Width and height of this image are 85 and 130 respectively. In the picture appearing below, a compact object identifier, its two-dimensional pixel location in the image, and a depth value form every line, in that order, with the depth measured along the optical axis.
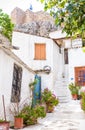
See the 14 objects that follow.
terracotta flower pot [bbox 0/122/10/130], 3.45
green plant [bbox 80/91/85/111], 6.34
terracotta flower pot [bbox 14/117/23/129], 4.66
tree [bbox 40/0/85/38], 2.17
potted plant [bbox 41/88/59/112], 7.28
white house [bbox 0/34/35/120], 4.44
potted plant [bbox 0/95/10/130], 3.45
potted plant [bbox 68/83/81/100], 9.52
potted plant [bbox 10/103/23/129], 4.67
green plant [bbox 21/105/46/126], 5.00
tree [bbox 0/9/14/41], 13.98
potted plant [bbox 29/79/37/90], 6.57
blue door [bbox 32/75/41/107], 7.54
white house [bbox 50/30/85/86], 10.36
